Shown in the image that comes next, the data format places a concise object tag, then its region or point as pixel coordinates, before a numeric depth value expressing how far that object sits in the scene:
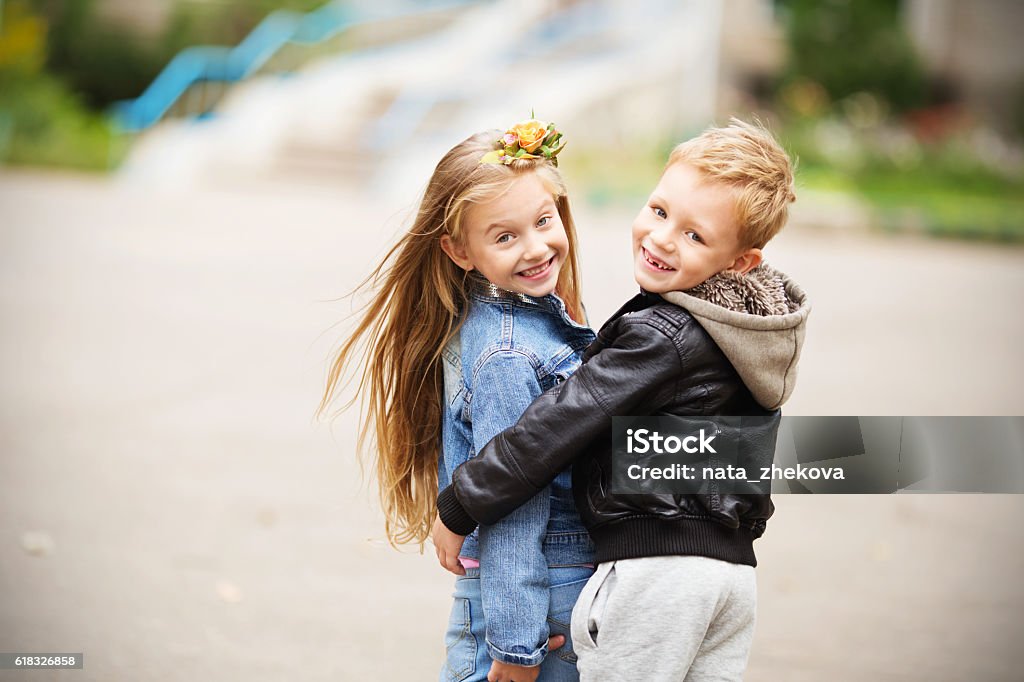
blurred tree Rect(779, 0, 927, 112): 22.81
